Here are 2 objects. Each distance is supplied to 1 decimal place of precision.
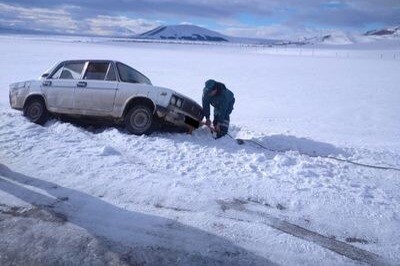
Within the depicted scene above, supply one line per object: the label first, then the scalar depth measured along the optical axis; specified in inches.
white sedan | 334.6
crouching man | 342.6
